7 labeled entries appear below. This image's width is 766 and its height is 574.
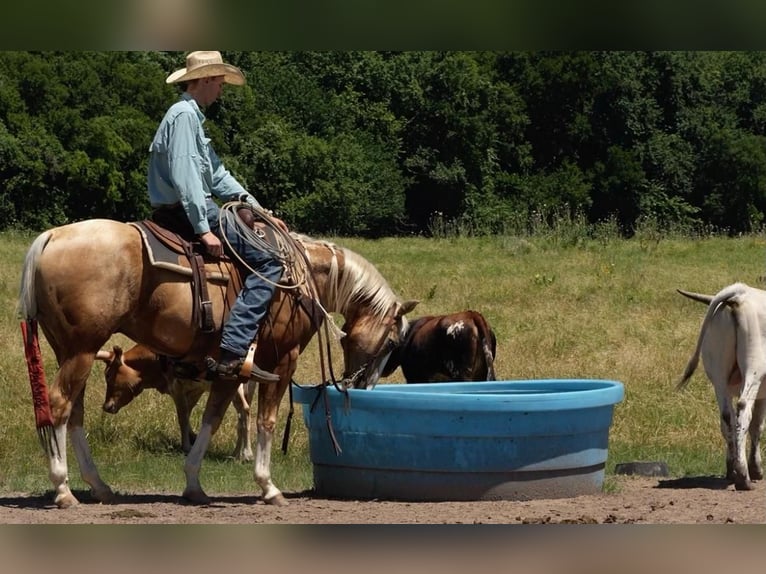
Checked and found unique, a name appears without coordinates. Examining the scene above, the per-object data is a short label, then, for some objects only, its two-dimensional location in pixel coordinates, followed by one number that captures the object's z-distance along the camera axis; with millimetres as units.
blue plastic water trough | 15109
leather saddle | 14383
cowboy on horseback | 14250
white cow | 16594
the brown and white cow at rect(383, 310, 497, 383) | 21437
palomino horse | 13891
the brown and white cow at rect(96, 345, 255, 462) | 20078
